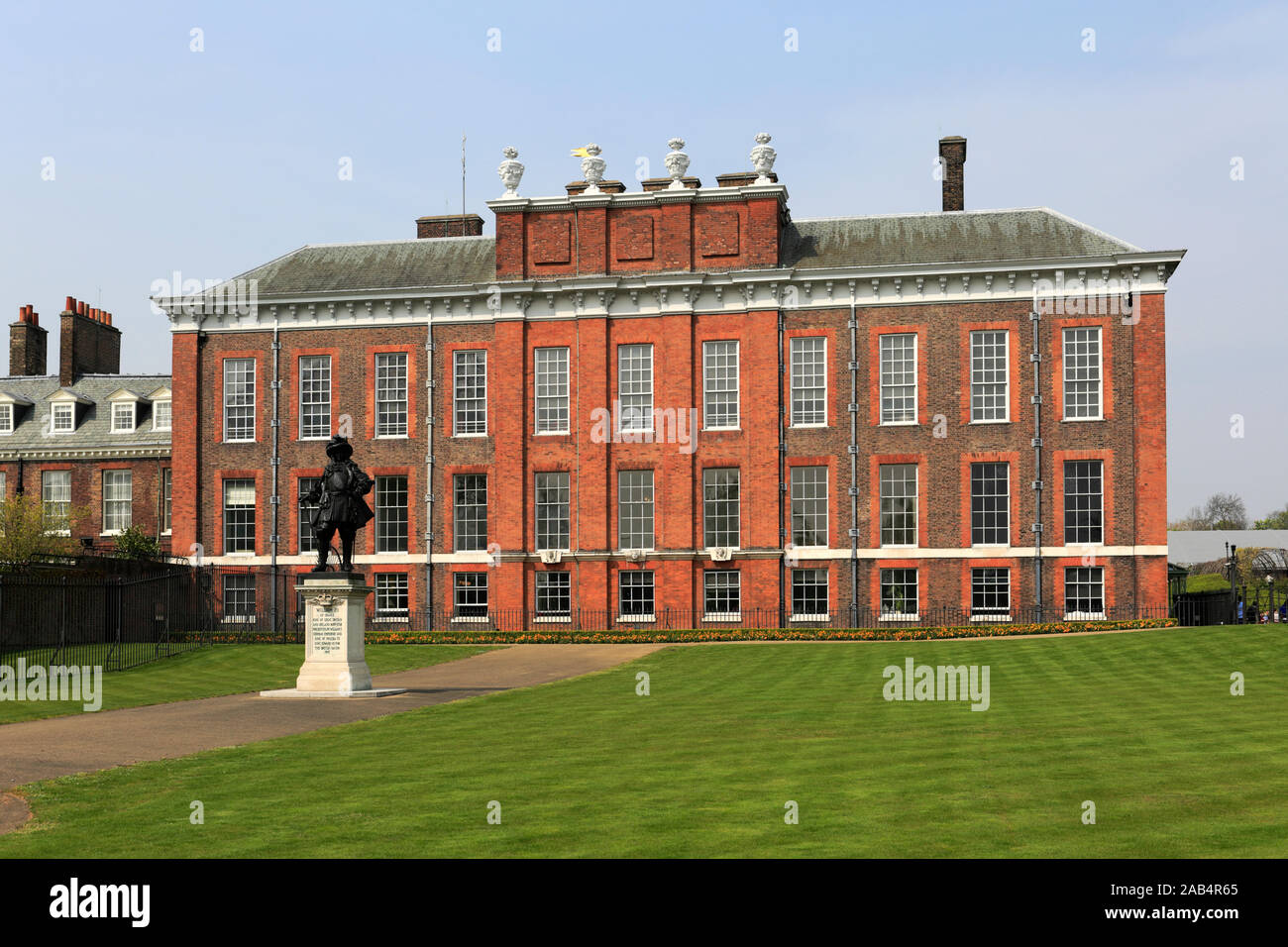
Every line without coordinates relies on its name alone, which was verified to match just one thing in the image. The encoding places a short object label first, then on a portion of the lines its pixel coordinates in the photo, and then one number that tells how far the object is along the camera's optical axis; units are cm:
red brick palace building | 4266
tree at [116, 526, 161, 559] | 5095
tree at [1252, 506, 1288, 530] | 13750
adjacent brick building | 5459
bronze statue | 2584
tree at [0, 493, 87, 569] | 4784
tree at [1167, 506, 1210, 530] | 17695
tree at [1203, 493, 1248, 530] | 18000
